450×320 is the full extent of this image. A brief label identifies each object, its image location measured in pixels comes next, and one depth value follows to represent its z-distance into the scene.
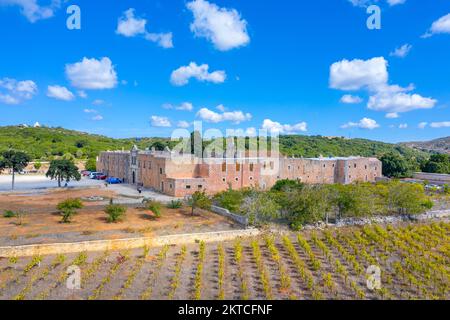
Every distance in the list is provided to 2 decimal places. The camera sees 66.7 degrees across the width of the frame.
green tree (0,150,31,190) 45.50
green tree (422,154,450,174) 61.16
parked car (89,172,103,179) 59.44
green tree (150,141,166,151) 72.19
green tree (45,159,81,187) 44.06
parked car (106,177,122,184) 52.34
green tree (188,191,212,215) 29.83
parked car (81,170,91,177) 62.43
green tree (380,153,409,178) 60.91
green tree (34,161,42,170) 69.49
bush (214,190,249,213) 30.15
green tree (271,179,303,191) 37.73
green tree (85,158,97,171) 69.19
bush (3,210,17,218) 27.29
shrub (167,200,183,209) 32.66
